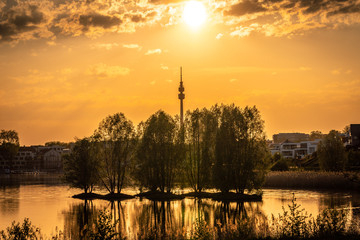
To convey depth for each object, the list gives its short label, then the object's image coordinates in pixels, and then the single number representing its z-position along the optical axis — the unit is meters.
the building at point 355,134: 143.50
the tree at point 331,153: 112.50
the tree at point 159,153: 83.00
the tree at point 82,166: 84.06
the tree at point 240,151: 77.50
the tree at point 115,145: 86.31
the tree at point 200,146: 82.94
